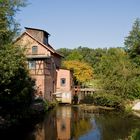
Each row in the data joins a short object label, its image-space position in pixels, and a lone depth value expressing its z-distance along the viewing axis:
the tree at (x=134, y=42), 31.79
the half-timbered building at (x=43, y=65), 27.57
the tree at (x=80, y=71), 38.18
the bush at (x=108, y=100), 25.11
